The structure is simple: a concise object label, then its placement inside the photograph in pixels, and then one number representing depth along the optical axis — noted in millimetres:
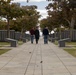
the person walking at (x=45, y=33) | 35688
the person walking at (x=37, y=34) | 36431
